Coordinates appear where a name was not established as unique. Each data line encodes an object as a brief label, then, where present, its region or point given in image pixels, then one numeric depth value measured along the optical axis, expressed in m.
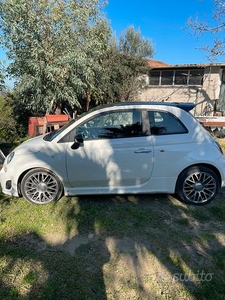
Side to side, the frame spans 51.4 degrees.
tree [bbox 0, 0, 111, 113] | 8.55
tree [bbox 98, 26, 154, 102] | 14.22
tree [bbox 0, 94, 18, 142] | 9.84
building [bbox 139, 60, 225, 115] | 15.98
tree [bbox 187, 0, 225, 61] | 9.58
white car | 3.65
